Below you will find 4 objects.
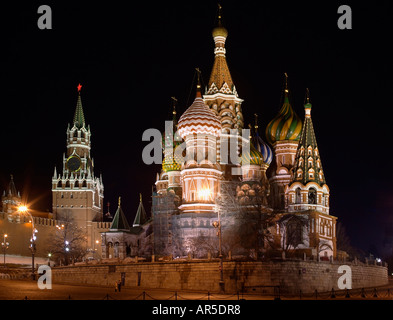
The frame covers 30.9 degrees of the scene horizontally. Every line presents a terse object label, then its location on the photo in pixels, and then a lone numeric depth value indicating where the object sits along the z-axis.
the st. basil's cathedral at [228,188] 56.41
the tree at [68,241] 79.38
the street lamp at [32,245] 45.43
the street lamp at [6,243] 80.13
